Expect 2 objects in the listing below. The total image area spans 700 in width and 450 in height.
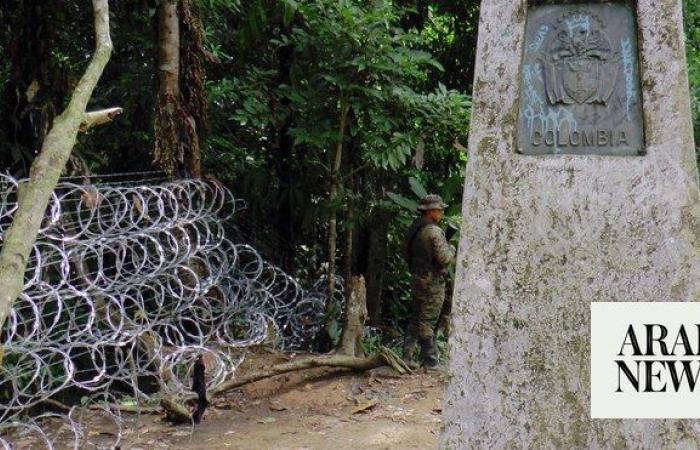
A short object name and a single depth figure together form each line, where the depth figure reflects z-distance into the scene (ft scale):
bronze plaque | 11.34
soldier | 25.31
